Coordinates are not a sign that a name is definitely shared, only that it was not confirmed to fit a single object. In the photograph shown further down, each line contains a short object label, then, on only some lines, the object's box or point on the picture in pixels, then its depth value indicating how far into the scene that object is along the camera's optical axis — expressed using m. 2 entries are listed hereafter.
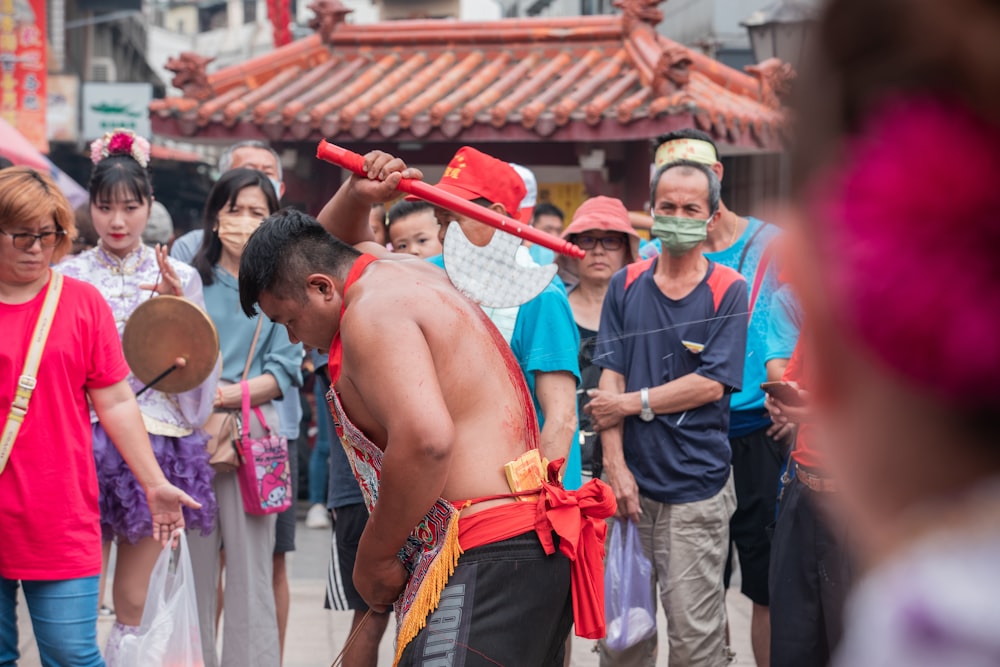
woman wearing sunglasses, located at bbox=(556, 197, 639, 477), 5.18
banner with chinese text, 13.62
